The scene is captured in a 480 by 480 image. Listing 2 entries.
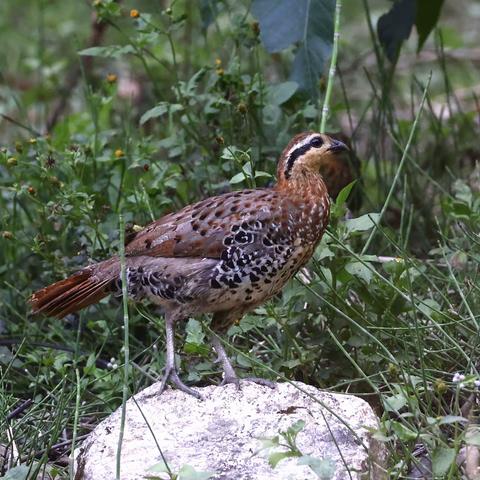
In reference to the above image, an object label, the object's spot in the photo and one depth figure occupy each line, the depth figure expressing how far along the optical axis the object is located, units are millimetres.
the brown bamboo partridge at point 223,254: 8984
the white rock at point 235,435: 7633
